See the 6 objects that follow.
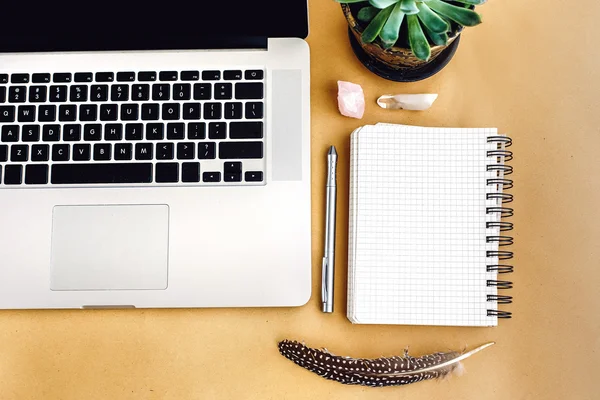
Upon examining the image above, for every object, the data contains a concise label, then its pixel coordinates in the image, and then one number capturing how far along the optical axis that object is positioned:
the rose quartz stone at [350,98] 0.67
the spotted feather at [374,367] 0.63
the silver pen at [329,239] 0.66
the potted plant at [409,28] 0.54
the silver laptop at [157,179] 0.64
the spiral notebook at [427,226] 0.65
